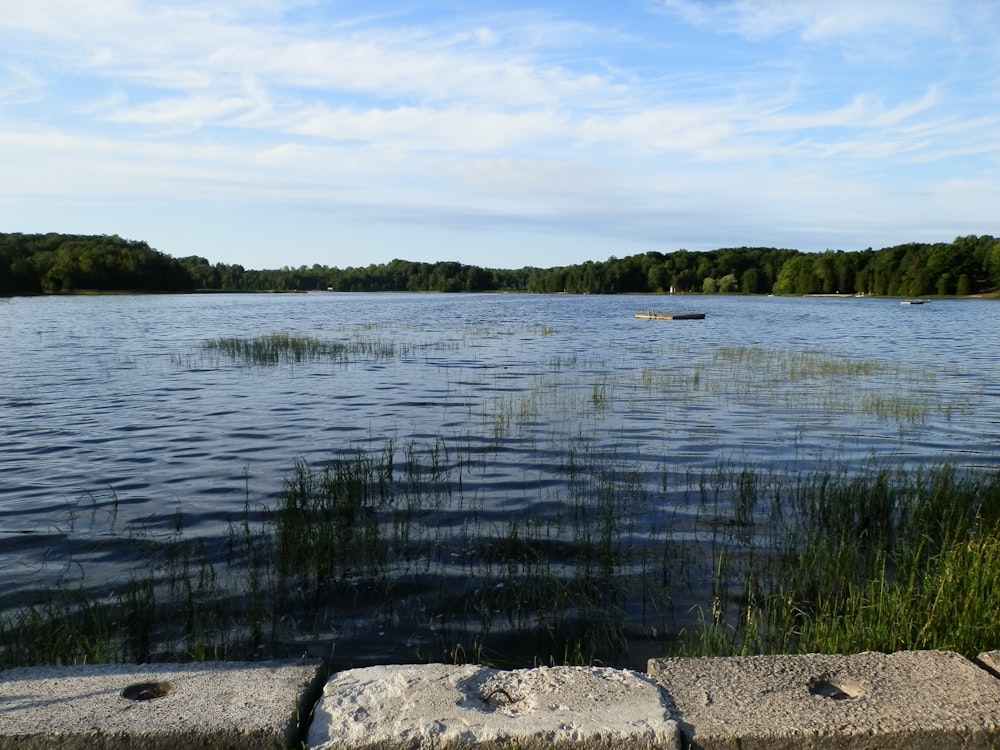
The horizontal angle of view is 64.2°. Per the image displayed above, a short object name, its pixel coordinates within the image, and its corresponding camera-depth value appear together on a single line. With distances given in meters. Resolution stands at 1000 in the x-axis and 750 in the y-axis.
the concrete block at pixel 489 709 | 3.67
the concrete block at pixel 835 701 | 3.71
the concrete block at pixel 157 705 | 3.66
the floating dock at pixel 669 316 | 61.28
